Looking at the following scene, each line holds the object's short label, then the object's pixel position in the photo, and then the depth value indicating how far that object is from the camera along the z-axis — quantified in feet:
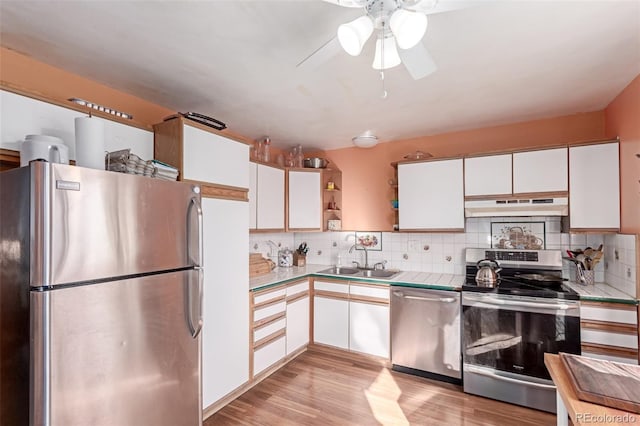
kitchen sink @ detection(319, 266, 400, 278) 11.28
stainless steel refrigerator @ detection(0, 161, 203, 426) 3.92
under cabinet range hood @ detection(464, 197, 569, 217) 8.45
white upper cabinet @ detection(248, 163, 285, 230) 10.12
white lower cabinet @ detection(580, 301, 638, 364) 6.91
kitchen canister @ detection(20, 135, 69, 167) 4.77
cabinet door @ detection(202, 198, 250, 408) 7.12
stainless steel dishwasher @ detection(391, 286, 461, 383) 8.72
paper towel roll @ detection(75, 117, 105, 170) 5.12
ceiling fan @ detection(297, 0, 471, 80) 3.55
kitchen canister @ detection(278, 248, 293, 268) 12.52
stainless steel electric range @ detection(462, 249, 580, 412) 7.48
